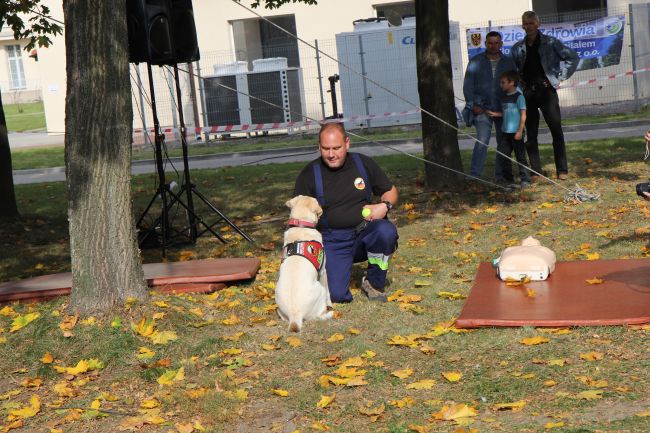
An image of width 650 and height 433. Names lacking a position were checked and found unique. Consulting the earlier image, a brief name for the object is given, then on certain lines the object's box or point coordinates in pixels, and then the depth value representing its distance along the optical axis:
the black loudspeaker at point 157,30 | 8.43
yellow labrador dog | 5.83
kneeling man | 6.46
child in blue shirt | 10.51
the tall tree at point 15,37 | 11.49
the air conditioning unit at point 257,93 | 23.03
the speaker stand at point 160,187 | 8.87
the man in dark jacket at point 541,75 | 10.73
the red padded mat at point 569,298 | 5.44
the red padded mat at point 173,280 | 7.07
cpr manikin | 6.56
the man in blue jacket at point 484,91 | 11.05
